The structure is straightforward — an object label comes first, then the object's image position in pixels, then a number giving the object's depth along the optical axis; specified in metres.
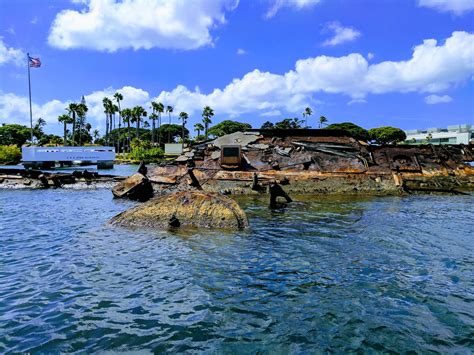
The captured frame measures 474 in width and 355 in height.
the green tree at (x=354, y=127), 98.82
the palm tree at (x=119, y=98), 107.47
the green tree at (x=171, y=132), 139.56
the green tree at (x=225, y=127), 118.44
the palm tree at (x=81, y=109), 96.80
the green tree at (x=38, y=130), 113.69
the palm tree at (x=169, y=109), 127.01
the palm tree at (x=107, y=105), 105.94
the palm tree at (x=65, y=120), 93.06
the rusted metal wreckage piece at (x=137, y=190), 16.38
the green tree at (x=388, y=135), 101.06
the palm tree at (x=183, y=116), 125.88
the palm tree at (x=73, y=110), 93.81
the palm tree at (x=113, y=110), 106.31
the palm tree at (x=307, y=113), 134.00
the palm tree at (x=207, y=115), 125.88
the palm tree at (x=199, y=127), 127.31
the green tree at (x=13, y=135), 105.94
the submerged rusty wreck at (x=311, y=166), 17.19
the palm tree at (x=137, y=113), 108.00
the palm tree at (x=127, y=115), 108.88
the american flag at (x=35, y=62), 56.06
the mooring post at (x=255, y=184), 16.62
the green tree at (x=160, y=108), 116.72
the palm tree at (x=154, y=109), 115.48
